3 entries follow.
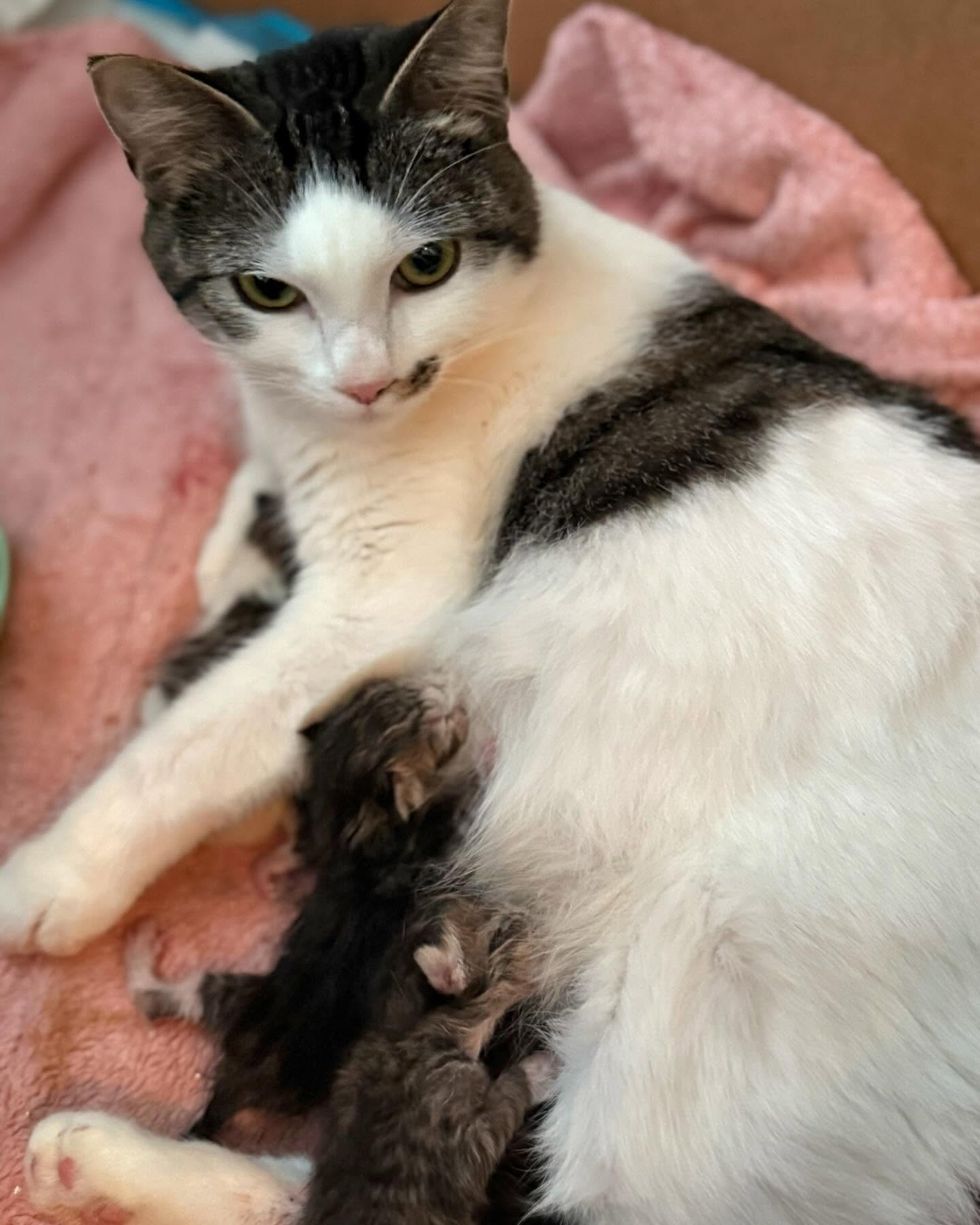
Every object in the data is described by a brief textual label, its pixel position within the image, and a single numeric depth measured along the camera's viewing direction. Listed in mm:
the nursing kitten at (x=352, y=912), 292
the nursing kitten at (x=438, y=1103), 257
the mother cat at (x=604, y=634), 254
